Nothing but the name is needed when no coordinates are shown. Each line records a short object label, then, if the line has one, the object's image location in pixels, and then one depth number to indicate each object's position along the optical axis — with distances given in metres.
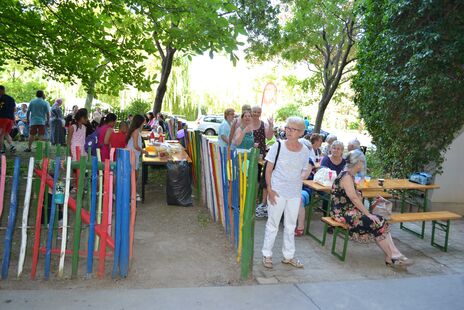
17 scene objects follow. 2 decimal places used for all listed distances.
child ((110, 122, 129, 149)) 7.01
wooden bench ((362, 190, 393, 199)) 6.65
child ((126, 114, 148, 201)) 7.19
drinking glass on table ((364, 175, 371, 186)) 6.62
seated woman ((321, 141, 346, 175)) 6.63
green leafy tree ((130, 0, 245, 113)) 6.48
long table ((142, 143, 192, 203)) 7.69
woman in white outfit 4.76
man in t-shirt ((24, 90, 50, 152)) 11.98
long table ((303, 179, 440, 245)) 6.17
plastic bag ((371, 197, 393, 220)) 5.54
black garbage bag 7.47
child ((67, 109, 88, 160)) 7.45
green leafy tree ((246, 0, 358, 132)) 17.20
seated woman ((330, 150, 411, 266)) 5.22
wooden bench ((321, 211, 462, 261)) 5.34
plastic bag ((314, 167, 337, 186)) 6.26
